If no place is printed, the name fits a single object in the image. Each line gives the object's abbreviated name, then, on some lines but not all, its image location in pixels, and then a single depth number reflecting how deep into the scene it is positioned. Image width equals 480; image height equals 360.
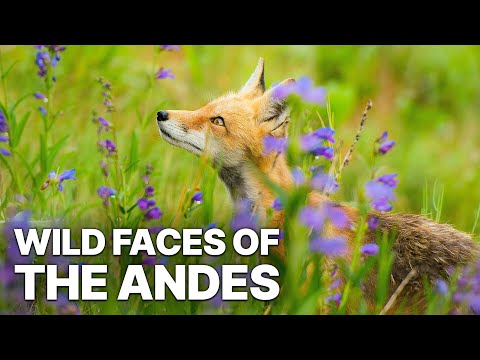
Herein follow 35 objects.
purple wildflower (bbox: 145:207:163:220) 4.96
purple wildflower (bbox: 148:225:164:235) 4.91
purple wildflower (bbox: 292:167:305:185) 3.98
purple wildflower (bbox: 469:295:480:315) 4.36
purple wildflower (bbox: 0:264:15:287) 4.55
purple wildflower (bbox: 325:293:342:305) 4.35
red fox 5.45
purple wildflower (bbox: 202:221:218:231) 4.92
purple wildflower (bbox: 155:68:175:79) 6.16
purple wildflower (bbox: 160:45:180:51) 6.12
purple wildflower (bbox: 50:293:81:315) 3.93
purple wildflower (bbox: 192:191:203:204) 5.07
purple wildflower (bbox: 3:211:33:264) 4.71
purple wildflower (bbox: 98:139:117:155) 5.30
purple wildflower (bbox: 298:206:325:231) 3.95
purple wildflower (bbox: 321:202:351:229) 4.20
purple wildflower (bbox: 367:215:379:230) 4.25
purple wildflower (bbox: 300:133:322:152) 4.04
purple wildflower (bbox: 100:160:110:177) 5.41
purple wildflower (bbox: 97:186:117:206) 5.00
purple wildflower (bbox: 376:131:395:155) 3.94
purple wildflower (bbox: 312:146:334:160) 4.57
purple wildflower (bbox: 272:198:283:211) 4.69
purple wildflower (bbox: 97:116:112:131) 5.67
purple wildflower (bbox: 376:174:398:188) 4.37
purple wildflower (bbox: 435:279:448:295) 4.30
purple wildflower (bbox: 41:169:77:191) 5.00
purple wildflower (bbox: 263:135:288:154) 4.70
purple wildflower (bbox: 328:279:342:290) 4.31
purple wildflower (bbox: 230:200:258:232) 5.09
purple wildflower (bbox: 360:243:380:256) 4.31
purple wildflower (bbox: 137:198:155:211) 4.91
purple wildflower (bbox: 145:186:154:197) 5.02
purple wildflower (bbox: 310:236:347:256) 4.01
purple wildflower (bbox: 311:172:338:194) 4.36
